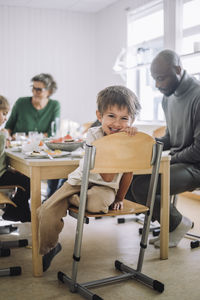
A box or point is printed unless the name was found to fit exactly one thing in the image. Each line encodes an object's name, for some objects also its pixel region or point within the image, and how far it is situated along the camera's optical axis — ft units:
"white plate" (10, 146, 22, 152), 8.54
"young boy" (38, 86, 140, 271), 6.14
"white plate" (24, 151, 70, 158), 7.20
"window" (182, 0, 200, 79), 13.75
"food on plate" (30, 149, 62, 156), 7.34
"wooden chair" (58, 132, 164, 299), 5.53
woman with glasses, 12.37
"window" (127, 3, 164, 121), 15.51
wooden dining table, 6.64
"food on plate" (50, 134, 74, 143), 8.42
